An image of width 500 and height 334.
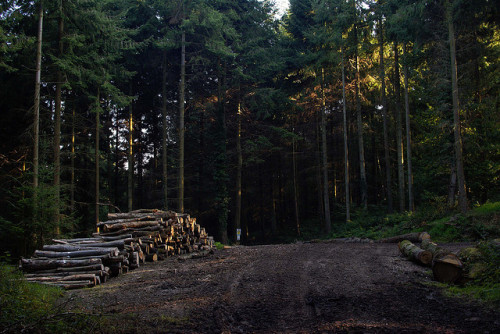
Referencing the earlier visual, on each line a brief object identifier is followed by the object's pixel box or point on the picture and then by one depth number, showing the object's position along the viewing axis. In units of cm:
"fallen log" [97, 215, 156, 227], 1252
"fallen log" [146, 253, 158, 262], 1250
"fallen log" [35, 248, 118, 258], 950
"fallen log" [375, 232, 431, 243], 1388
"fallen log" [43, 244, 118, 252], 984
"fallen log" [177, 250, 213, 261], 1320
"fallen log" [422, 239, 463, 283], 711
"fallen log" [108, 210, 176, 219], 1367
